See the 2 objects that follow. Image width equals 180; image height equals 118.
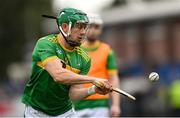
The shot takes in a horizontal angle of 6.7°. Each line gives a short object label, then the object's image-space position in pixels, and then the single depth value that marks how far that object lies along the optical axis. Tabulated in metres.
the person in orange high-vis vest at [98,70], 24.08
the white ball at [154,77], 17.35
